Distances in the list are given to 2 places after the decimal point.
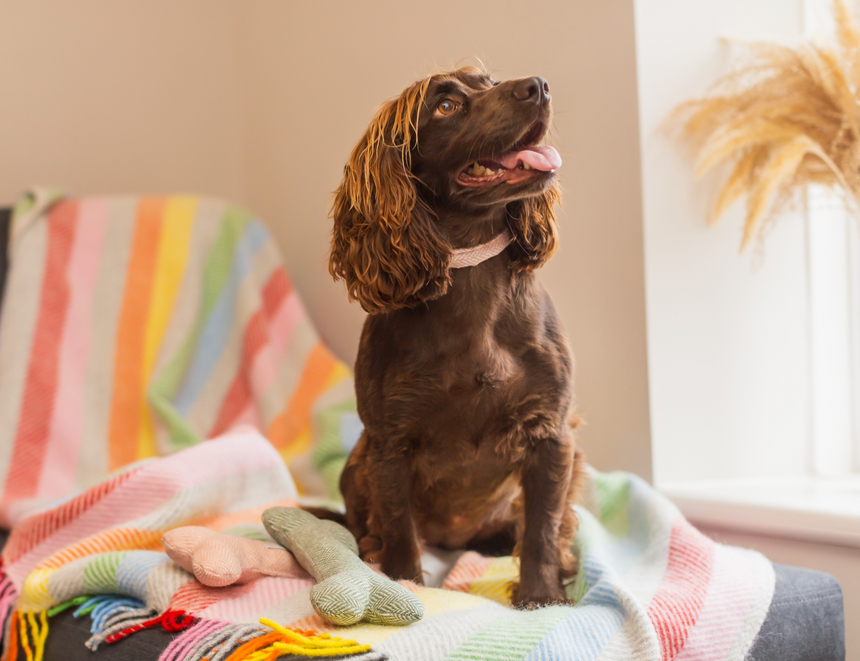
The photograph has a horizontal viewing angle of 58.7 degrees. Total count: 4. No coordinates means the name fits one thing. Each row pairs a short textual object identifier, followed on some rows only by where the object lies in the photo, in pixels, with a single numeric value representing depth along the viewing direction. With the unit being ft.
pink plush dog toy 3.39
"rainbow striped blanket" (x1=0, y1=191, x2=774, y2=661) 3.16
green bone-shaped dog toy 2.98
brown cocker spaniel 3.30
